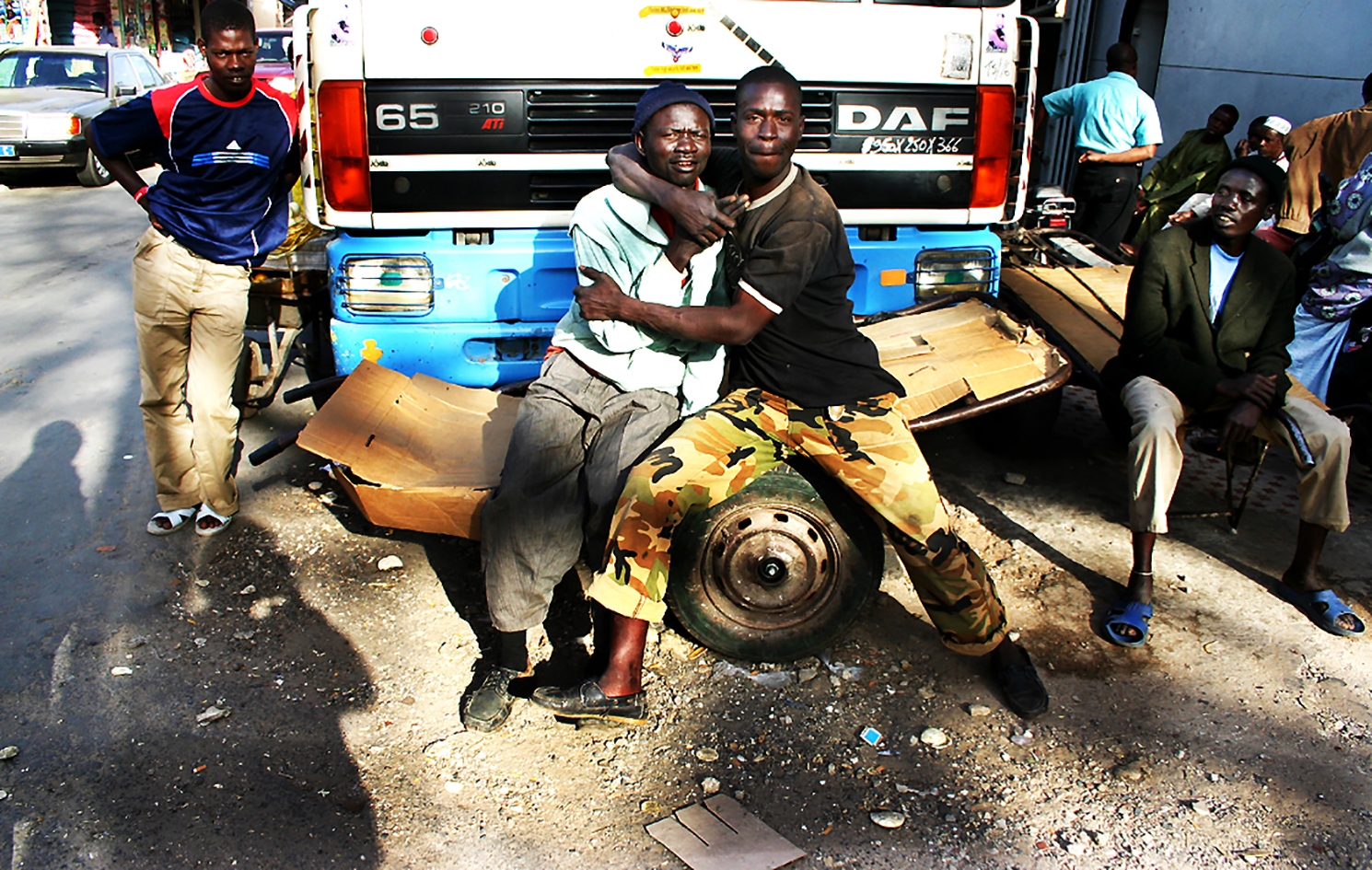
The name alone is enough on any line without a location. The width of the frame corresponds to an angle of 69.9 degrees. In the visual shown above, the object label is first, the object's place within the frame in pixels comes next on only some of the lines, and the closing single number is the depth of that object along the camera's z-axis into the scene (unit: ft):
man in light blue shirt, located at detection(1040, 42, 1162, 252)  24.27
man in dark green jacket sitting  11.87
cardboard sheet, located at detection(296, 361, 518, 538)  11.10
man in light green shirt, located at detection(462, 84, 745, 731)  10.00
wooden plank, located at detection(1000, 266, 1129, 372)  15.83
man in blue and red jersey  12.53
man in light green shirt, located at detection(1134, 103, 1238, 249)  24.50
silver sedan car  41.11
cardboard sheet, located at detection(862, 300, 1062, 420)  12.45
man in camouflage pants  9.57
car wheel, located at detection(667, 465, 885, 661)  10.53
